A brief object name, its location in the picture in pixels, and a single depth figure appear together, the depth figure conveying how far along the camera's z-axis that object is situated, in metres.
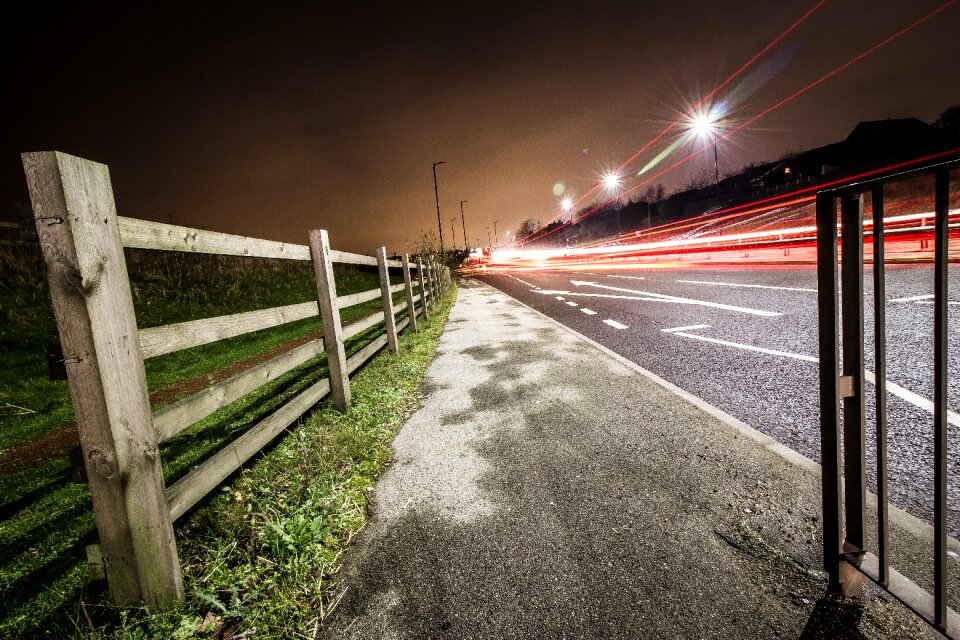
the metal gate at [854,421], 1.35
